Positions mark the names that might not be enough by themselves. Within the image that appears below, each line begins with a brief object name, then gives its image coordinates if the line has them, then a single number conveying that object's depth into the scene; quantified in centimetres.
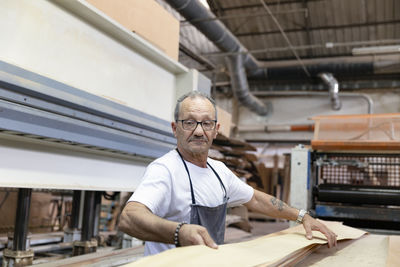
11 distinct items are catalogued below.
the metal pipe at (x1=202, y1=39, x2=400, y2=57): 574
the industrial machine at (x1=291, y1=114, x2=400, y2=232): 246
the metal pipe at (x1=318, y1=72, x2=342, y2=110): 705
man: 122
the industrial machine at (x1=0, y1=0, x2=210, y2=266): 158
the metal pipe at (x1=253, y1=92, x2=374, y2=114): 761
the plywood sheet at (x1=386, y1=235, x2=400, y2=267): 117
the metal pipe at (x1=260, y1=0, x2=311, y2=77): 722
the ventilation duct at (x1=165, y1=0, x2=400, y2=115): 515
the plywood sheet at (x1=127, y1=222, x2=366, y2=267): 86
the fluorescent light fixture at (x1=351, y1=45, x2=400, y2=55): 488
